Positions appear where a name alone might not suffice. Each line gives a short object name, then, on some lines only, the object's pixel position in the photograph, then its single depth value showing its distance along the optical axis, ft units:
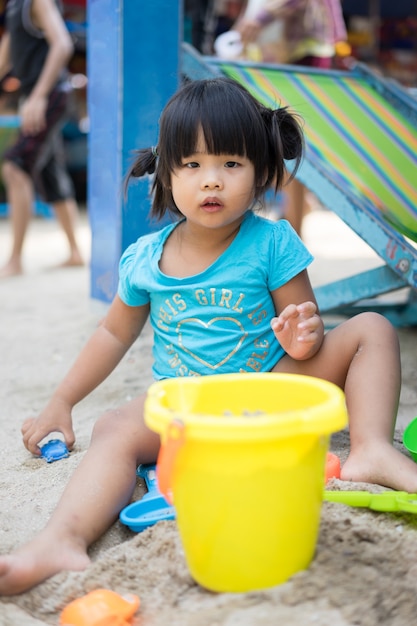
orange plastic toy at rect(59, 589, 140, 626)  3.25
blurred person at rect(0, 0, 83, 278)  12.53
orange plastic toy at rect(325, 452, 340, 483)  4.47
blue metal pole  8.05
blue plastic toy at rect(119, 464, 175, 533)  4.12
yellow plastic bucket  2.93
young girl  4.39
